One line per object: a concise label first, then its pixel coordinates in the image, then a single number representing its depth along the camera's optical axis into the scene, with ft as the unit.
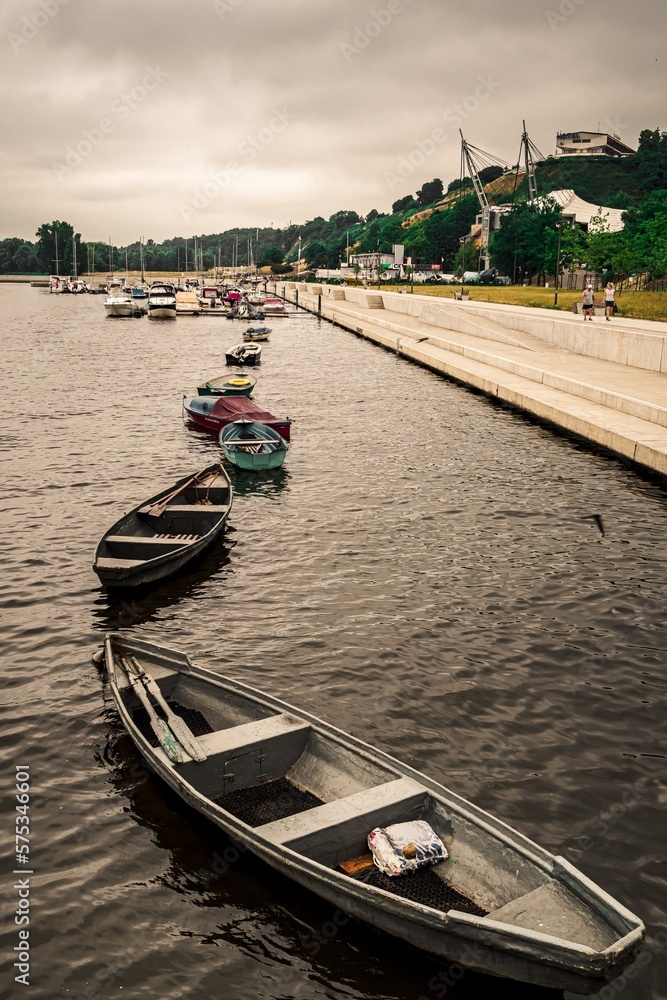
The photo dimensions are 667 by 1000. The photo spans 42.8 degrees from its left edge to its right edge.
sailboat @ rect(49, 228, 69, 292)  633.33
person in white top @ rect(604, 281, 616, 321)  152.71
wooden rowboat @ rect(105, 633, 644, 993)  22.66
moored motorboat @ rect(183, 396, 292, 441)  93.20
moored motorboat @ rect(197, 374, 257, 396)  117.70
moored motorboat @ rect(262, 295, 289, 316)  314.76
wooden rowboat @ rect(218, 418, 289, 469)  81.71
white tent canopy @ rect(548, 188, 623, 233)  559.79
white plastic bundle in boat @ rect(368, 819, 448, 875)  26.36
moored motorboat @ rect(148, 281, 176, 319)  298.56
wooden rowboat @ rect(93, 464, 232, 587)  51.90
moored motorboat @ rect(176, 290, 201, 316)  325.21
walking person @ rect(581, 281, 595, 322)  150.32
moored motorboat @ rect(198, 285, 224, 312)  344.22
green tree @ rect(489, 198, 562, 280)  332.14
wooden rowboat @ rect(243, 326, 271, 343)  213.66
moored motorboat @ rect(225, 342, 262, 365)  168.66
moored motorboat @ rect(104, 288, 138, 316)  319.47
